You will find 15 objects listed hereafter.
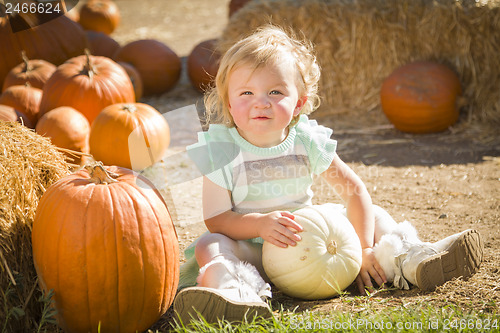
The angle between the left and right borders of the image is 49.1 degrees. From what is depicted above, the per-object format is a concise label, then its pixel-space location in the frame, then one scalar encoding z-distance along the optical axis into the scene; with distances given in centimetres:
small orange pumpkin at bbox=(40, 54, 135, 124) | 518
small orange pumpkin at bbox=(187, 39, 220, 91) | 745
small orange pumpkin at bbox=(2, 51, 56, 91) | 552
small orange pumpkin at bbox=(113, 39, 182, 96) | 739
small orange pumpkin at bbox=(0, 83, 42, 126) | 507
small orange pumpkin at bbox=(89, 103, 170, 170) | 480
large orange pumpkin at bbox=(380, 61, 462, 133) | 575
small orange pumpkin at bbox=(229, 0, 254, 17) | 916
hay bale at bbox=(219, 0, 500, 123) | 602
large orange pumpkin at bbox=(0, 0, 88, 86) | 619
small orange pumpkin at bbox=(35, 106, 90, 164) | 461
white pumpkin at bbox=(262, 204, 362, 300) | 262
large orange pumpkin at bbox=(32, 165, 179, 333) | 238
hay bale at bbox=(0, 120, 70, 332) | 242
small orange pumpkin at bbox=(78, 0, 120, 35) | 1062
